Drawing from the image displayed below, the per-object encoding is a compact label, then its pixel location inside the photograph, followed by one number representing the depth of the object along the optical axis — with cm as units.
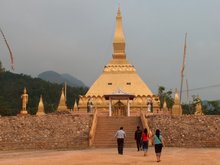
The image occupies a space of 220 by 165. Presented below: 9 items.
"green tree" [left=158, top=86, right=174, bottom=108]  6660
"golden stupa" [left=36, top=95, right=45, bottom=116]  4725
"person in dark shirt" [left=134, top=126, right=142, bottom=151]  2476
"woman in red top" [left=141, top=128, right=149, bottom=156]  2211
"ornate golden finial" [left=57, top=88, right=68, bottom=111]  4841
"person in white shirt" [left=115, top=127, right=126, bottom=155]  2253
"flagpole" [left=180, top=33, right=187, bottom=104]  4097
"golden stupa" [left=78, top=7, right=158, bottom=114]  4875
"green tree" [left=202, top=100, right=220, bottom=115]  6562
